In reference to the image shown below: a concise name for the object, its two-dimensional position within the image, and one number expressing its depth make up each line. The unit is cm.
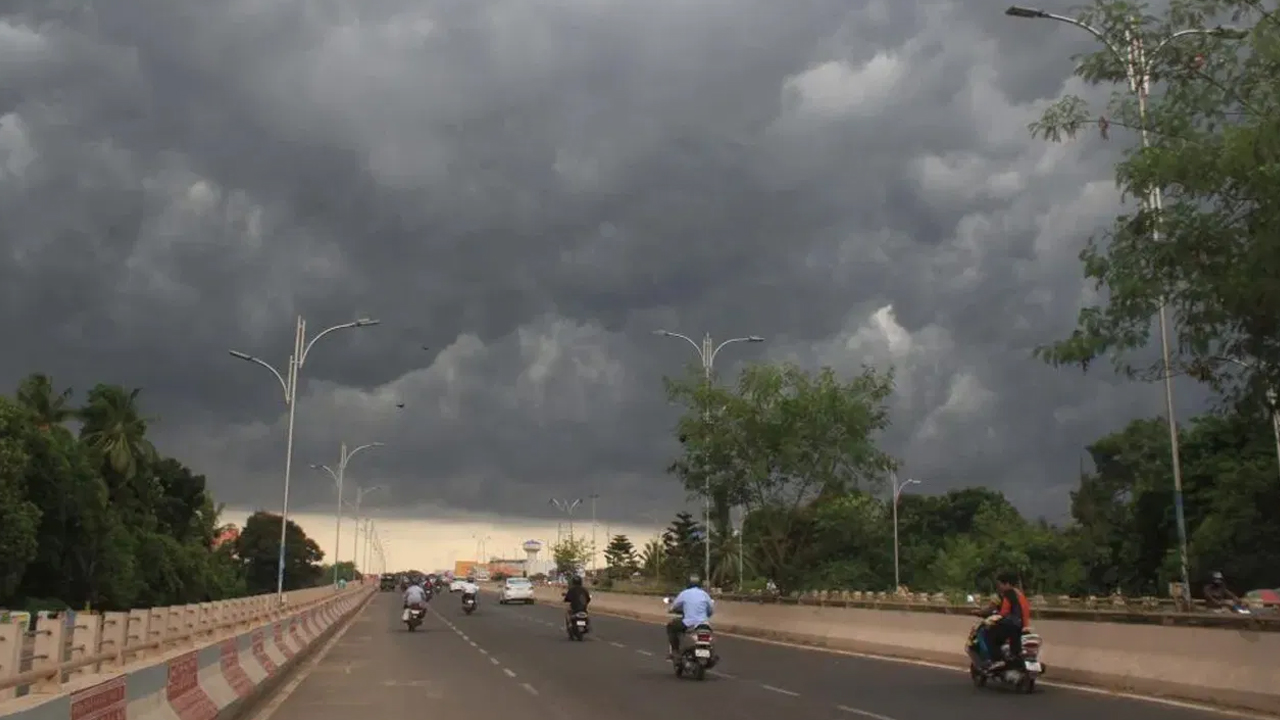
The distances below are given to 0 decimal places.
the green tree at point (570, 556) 16100
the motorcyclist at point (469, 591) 6266
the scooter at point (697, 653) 2130
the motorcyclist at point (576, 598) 3584
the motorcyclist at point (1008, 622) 1802
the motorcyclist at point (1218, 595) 3080
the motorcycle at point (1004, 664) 1798
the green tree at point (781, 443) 4309
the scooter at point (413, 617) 4350
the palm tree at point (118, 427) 8800
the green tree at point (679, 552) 11419
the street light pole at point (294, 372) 4022
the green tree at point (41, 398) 7900
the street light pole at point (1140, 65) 1575
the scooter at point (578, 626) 3559
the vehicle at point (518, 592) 8556
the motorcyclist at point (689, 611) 2156
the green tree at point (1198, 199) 1409
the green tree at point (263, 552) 16862
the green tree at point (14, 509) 5178
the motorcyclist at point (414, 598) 4359
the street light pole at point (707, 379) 4478
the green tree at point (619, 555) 17262
